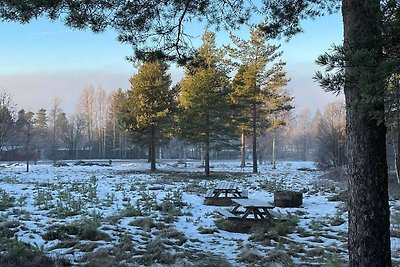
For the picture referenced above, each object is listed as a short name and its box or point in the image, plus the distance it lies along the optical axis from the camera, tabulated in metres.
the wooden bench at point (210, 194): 12.34
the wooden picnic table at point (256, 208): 9.05
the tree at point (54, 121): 65.22
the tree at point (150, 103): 27.59
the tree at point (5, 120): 29.41
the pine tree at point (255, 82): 28.83
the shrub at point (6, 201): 10.24
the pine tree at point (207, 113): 24.45
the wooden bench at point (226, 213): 8.96
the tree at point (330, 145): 29.41
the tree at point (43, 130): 56.64
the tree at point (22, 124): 33.06
